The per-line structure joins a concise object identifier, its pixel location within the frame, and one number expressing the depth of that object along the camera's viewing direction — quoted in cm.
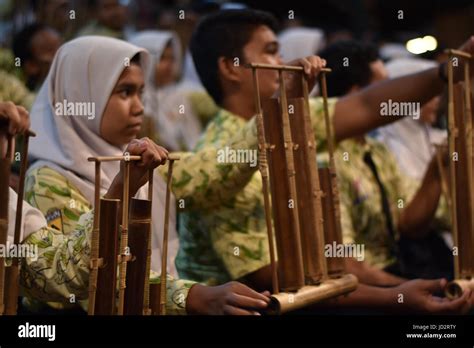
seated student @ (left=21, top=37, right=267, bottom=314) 492
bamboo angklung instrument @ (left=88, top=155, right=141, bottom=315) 401
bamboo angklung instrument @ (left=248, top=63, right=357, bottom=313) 468
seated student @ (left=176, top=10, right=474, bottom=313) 568
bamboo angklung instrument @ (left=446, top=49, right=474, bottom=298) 525
